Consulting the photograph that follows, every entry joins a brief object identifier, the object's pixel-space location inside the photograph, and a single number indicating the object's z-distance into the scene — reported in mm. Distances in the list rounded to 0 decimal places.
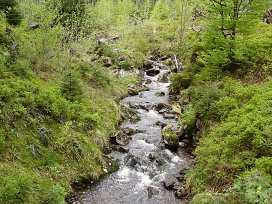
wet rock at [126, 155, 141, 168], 16422
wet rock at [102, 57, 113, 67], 31627
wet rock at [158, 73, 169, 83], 32344
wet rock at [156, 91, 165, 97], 28459
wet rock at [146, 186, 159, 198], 13773
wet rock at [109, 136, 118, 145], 18391
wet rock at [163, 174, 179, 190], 14340
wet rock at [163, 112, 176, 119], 22886
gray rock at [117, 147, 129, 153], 17594
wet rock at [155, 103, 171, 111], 24688
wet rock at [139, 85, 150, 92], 29862
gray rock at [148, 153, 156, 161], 16922
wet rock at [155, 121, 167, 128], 21078
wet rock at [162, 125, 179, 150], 18188
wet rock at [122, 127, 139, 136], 19845
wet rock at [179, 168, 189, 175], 15534
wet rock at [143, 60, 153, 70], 36250
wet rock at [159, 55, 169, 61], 39034
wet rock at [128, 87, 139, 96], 28156
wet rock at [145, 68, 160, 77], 34625
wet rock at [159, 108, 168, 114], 23888
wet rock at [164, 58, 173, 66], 36906
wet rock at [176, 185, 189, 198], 13609
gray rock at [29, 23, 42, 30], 21484
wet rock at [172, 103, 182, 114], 23478
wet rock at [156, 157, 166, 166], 16562
